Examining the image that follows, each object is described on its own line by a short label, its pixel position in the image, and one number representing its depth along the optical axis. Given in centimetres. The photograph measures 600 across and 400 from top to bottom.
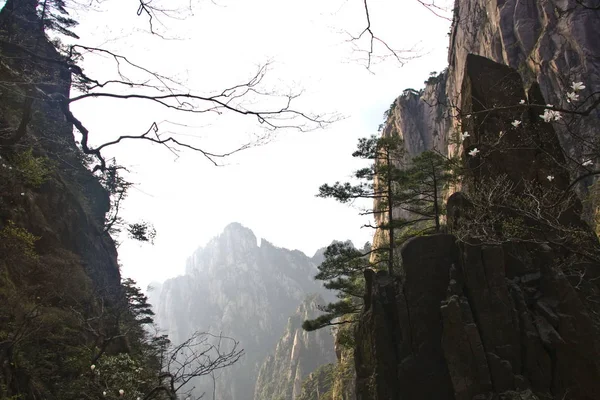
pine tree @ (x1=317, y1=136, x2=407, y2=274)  1402
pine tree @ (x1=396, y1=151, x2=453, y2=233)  1412
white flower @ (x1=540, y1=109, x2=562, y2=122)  366
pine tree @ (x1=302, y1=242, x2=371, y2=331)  1473
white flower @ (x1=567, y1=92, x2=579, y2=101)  327
